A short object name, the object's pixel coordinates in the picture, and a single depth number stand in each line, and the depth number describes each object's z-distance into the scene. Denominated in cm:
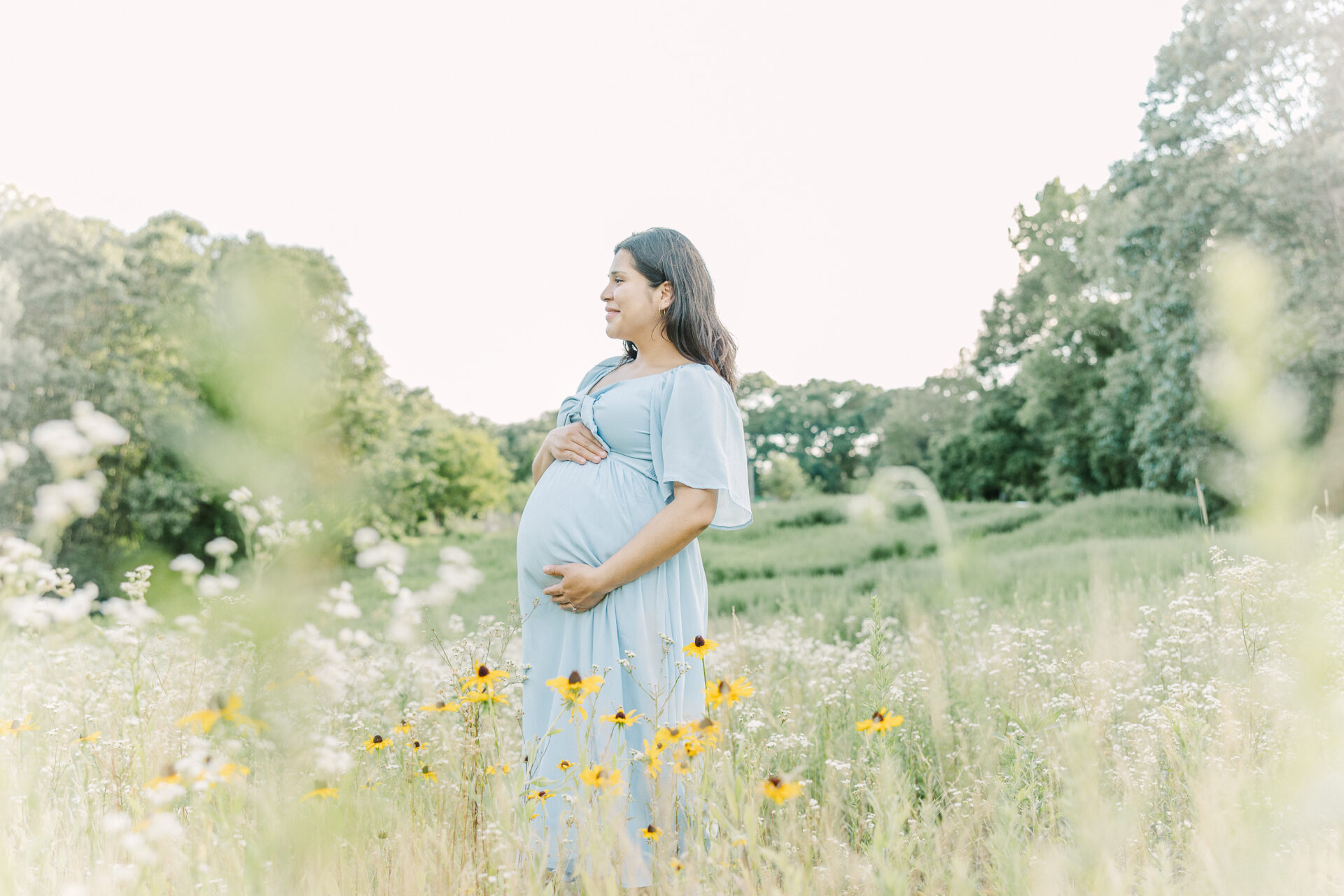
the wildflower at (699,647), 200
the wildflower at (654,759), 175
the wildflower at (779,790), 151
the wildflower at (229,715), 112
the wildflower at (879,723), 167
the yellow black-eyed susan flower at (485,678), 200
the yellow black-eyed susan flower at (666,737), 175
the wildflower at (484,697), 202
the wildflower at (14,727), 211
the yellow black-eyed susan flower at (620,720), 188
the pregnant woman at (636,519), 238
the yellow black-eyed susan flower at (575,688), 181
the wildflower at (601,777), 170
